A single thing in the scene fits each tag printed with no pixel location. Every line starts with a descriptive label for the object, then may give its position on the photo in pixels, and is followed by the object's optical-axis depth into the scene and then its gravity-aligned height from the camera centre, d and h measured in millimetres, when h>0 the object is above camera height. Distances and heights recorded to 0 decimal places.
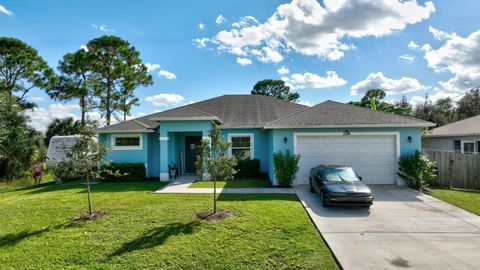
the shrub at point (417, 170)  11414 -1337
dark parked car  8316 -1569
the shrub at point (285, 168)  11922 -1220
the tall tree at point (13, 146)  18525 -91
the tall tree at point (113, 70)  26219 +7845
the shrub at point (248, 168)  14883 -1500
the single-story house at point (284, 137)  12266 +296
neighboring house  15875 +207
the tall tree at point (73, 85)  27216 +6371
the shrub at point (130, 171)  14648 -1579
